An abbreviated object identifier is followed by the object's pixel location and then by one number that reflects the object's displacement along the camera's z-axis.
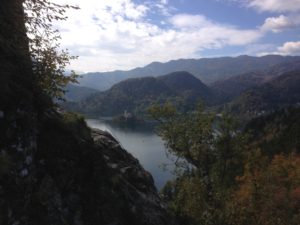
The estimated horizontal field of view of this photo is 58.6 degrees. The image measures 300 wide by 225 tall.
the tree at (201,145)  21.19
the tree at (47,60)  11.23
